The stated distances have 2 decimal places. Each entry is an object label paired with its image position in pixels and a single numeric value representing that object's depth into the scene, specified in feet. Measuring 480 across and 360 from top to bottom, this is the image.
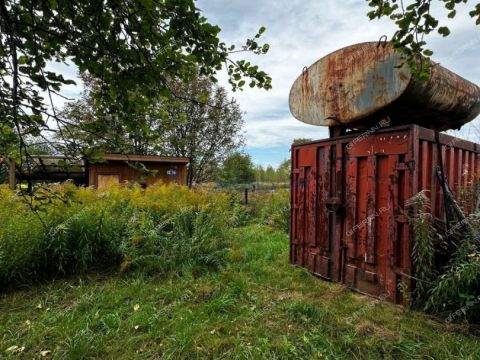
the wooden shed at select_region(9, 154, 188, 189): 30.50
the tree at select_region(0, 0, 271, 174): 5.12
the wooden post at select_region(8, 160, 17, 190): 25.11
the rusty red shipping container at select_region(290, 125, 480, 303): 10.13
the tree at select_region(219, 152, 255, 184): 49.59
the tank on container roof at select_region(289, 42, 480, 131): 10.28
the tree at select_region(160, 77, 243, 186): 43.57
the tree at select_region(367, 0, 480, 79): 5.34
